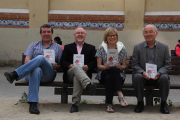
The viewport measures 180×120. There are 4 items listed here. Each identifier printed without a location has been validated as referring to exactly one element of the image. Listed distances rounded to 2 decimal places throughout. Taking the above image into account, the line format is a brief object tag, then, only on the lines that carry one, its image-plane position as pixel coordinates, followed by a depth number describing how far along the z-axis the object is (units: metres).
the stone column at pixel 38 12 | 12.94
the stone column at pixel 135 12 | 12.57
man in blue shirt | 4.80
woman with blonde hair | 4.89
